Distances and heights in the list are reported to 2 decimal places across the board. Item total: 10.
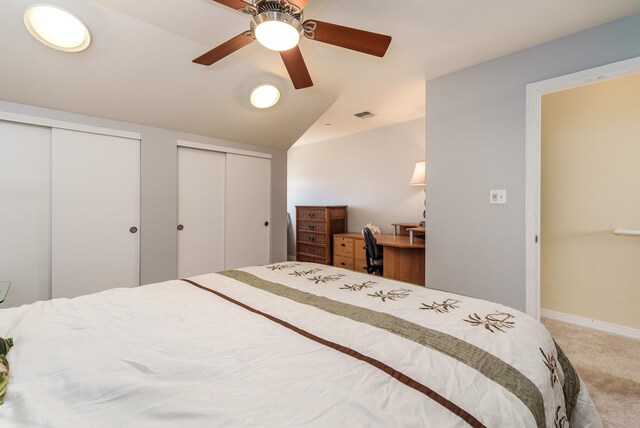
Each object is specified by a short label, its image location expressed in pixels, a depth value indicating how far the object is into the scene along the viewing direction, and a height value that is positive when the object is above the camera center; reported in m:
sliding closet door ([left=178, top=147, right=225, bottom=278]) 3.01 +0.03
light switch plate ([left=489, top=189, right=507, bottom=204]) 2.24 +0.15
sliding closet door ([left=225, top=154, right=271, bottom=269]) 3.37 +0.04
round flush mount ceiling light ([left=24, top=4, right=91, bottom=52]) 1.66 +1.18
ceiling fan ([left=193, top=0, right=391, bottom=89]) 1.34 +0.97
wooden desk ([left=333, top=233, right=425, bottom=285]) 3.02 -0.51
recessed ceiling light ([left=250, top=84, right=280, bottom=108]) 2.70 +1.19
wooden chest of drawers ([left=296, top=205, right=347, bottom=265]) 4.56 -0.27
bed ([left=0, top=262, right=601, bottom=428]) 0.61 -0.43
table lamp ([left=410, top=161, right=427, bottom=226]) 3.55 +0.50
